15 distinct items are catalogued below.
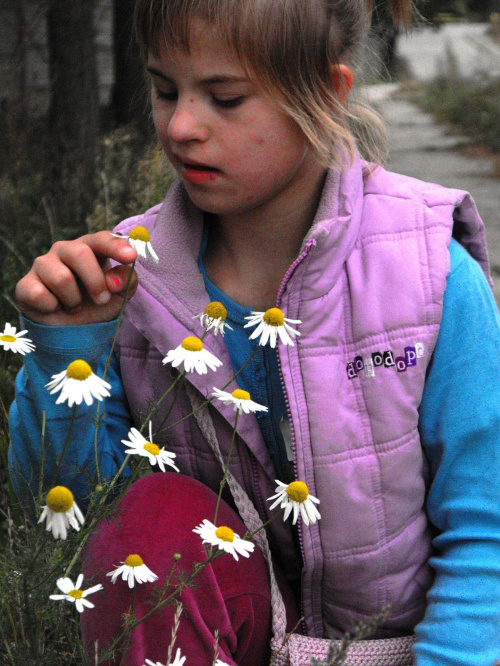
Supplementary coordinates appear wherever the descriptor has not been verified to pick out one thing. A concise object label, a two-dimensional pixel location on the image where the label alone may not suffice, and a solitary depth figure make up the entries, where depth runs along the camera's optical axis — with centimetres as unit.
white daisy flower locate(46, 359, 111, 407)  147
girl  187
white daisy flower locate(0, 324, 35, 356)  168
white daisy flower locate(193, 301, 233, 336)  178
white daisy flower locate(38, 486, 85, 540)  136
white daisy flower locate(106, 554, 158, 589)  164
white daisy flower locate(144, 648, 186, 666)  163
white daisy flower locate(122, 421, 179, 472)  162
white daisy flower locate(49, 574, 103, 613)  146
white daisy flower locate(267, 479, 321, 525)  170
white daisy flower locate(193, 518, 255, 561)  162
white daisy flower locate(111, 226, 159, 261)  173
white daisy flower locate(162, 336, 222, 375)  169
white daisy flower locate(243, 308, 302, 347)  173
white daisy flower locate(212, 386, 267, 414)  173
